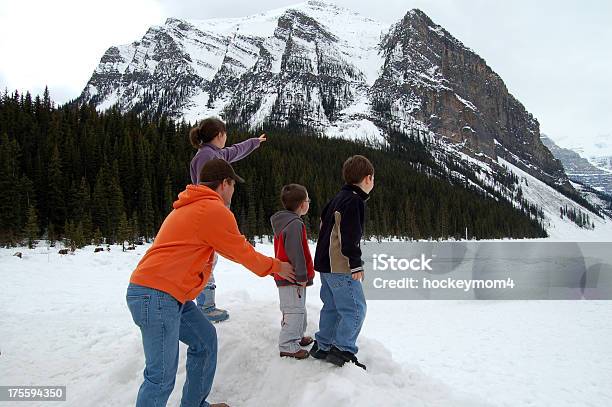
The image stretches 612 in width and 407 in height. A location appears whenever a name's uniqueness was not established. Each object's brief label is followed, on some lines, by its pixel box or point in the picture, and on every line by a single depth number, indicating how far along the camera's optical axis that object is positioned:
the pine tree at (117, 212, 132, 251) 30.18
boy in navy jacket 3.84
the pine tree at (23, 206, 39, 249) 26.55
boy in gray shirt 4.04
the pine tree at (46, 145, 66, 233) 35.75
